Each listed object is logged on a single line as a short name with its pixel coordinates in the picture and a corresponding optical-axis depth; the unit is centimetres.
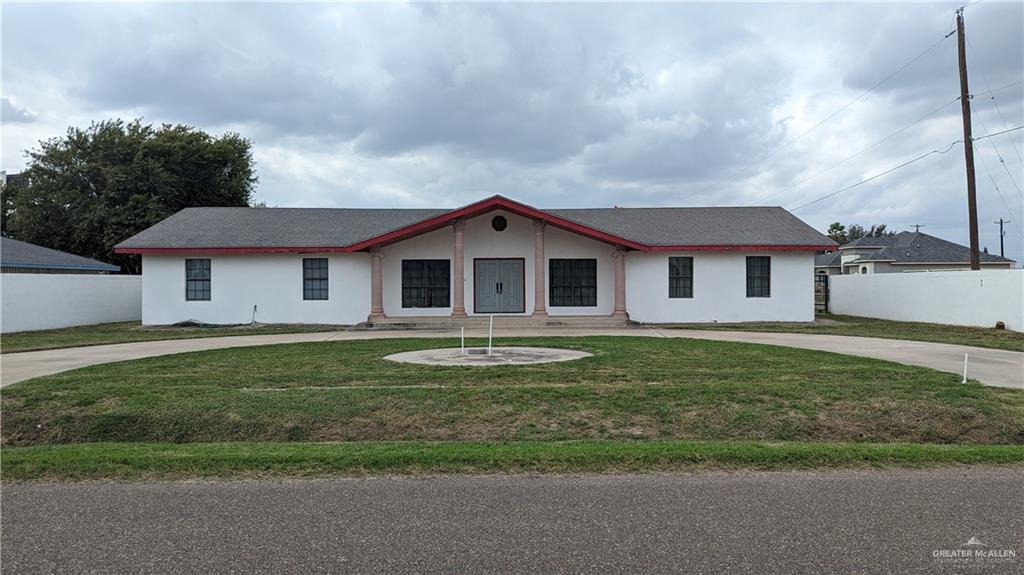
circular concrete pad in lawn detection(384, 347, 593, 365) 1262
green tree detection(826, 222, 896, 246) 8900
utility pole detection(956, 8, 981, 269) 2380
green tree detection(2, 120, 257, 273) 3825
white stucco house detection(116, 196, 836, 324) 2391
